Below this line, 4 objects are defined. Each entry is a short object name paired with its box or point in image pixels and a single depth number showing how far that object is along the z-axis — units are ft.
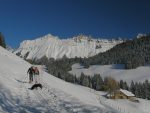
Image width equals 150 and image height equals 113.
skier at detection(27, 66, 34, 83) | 56.29
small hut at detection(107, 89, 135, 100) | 188.81
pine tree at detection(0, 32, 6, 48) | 167.90
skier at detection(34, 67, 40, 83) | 57.95
